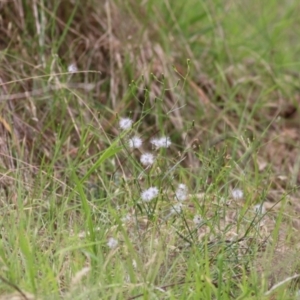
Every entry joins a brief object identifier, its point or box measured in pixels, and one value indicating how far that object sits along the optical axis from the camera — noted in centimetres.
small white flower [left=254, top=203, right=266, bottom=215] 490
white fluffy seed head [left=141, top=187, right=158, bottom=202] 489
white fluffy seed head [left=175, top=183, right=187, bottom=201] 518
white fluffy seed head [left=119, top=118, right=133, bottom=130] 517
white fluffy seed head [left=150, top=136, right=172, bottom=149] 523
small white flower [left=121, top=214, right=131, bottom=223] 488
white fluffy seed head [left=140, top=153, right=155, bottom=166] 521
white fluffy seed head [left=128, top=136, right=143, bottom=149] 509
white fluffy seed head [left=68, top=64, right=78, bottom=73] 566
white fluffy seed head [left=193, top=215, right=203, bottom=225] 495
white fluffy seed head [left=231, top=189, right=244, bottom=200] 532
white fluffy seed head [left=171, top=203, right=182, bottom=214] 496
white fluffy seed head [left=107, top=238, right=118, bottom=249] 453
